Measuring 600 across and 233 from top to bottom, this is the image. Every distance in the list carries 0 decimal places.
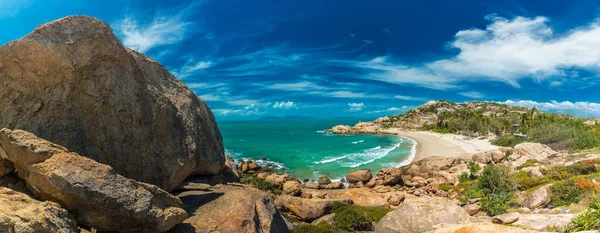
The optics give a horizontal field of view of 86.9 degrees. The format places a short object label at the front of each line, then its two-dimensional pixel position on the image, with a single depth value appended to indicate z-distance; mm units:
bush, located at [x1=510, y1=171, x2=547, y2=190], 30266
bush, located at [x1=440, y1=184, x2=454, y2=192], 37034
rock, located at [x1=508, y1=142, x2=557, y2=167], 46012
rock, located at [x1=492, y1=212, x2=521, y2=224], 15552
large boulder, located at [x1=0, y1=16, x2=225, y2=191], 9281
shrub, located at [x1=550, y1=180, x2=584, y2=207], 21047
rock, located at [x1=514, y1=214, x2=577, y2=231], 13477
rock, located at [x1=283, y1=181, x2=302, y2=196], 33462
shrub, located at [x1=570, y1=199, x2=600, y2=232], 11828
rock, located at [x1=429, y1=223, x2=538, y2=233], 6384
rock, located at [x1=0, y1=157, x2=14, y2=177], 7746
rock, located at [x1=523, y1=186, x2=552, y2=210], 21391
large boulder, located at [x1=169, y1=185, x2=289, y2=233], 10000
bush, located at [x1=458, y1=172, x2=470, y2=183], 38688
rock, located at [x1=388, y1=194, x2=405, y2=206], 29559
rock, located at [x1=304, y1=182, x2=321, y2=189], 38188
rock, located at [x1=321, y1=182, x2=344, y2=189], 37312
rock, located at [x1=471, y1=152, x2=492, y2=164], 48938
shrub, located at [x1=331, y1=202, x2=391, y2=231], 18172
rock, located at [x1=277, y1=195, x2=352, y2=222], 20266
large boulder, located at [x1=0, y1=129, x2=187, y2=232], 6961
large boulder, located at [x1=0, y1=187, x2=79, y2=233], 5234
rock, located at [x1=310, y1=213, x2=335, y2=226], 19025
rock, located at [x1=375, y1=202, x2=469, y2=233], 14297
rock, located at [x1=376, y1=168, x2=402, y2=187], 40653
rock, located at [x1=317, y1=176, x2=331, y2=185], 41062
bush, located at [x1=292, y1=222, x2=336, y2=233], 15492
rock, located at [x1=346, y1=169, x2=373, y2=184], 42344
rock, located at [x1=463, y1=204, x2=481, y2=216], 23469
